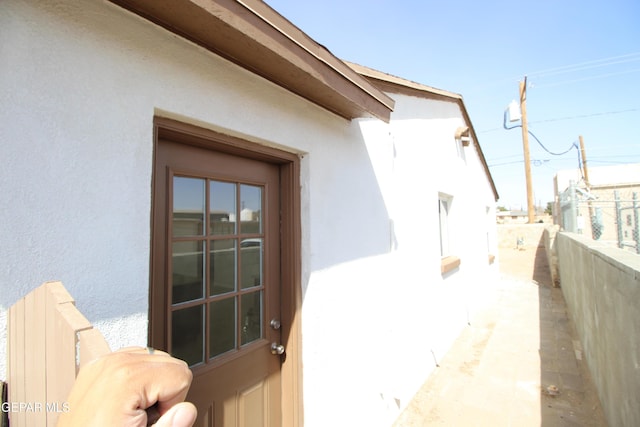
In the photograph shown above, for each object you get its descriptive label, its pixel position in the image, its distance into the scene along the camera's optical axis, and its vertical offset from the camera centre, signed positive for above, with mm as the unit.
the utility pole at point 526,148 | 14320 +3642
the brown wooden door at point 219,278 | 1571 -272
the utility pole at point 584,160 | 19711 +4197
